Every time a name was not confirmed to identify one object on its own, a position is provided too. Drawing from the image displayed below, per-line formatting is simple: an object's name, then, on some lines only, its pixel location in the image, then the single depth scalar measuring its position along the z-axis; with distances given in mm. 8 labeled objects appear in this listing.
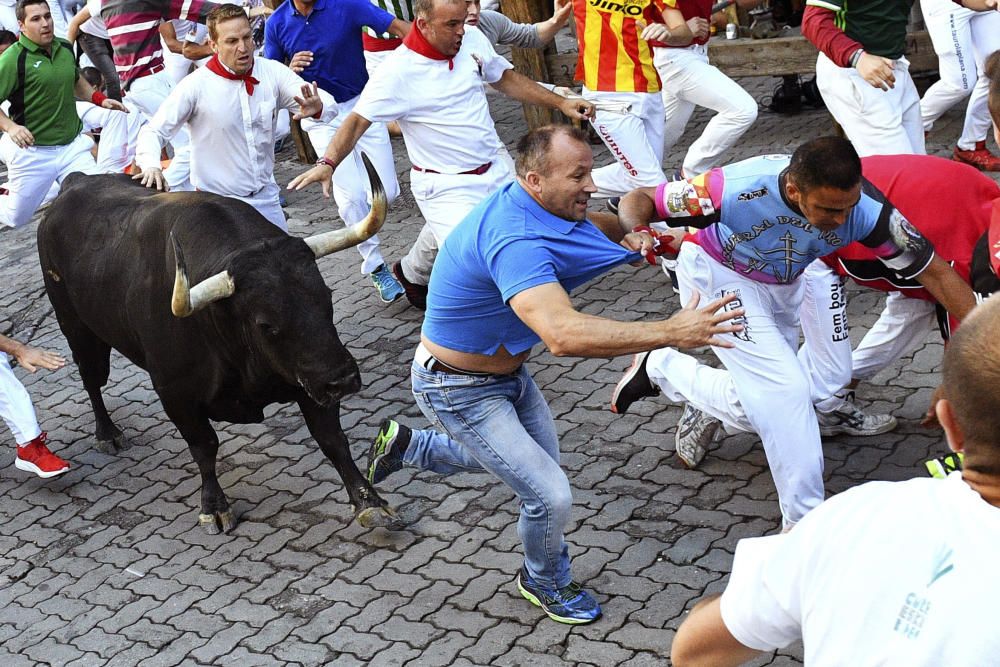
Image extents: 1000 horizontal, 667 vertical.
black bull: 5535
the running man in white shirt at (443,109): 6883
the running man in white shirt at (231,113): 7352
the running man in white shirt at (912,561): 1832
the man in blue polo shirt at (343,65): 8500
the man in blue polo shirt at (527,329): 3953
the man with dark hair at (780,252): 4664
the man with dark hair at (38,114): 9336
